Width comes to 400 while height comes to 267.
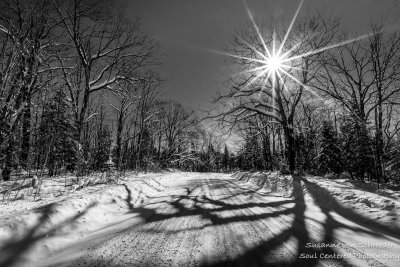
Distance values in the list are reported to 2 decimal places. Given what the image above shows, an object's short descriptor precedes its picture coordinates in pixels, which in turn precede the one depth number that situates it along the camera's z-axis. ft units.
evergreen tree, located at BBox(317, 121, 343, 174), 100.05
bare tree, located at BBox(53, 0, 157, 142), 40.14
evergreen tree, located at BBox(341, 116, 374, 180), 84.38
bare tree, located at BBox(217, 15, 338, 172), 48.57
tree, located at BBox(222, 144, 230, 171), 315.39
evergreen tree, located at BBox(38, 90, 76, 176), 35.63
